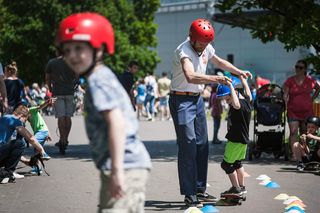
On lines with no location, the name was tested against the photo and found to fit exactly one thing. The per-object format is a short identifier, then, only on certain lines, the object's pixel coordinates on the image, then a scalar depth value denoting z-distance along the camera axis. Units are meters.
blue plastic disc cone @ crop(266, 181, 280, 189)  10.65
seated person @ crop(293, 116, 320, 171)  12.63
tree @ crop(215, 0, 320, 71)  14.50
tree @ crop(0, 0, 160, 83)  52.75
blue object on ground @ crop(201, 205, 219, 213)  8.52
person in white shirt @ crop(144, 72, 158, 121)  29.20
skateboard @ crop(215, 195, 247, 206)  9.05
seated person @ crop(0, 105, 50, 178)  10.69
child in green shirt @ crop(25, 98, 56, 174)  12.35
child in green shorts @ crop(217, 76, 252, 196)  9.05
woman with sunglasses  14.31
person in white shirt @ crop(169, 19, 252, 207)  8.59
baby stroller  14.55
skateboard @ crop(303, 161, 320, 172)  12.57
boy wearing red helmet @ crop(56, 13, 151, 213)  4.86
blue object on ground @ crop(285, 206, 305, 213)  8.43
